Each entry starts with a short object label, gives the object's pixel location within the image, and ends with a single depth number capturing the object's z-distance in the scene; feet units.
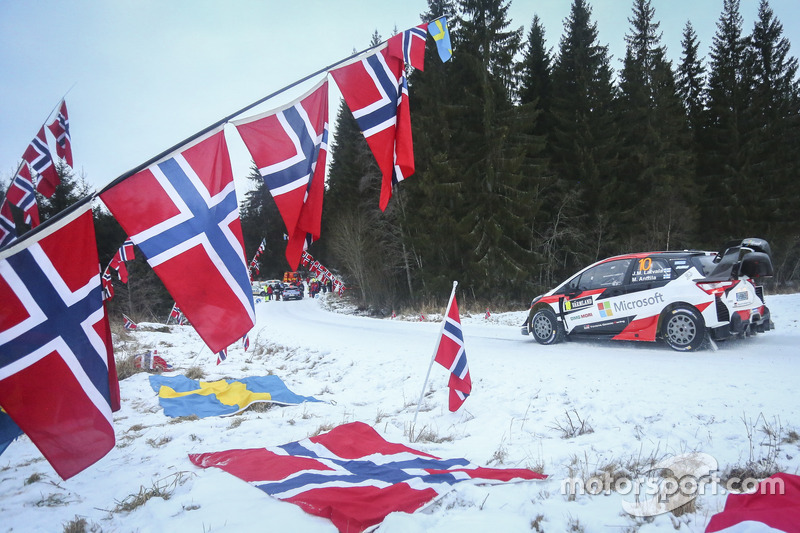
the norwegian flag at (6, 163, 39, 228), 26.14
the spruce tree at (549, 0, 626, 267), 87.40
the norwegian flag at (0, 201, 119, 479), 8.88
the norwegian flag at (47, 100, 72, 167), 28.96
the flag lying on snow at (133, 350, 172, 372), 33.68
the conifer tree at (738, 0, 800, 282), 98.27
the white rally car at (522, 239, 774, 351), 25.16
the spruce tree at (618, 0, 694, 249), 88.28
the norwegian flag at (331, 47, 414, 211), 15.61
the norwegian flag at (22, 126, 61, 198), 26.27
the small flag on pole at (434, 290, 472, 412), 19.53
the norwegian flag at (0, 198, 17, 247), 20.92
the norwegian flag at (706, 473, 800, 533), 8.94
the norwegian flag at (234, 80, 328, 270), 12.84
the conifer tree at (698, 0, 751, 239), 100.94
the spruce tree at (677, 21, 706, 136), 115.44
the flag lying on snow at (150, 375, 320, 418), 23.47
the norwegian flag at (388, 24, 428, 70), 16.67
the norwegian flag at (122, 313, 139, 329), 57.47
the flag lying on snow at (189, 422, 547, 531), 11.43
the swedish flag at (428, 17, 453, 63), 18.51
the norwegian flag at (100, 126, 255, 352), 10.52
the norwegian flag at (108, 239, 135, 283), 50.85
